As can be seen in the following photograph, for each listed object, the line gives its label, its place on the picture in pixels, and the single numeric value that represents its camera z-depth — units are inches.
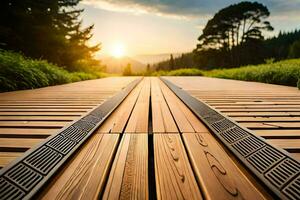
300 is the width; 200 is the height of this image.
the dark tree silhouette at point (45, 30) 383.6
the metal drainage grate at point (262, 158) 36.2
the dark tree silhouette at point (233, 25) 972.6
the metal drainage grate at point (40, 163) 35.2
